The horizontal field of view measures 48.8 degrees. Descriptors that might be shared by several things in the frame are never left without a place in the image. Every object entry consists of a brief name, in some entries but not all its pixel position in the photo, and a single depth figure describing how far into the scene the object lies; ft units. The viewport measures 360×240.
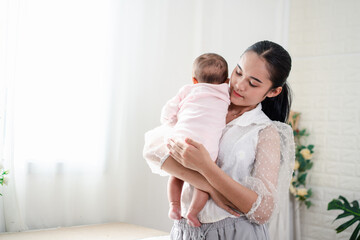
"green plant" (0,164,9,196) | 6.64
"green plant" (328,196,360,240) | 9.43
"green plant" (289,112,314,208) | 11.38
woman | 4.47
